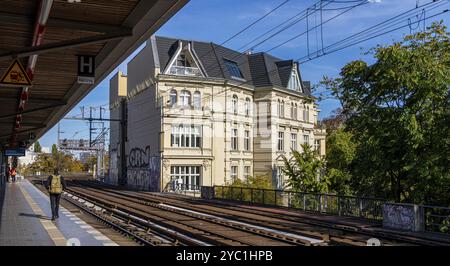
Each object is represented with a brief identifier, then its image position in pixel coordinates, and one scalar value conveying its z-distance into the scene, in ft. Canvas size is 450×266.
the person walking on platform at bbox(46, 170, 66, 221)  53.01
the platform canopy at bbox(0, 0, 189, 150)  24.86
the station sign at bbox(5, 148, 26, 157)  117.11
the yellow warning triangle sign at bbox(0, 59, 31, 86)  28.99
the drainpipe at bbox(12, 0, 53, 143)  22.37
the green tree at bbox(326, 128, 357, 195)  115.54
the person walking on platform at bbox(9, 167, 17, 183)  178.89
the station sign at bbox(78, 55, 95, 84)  34.09
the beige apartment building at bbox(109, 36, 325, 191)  149.59
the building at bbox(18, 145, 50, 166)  493.77
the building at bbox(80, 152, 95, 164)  420.69
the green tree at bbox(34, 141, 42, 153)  442.91
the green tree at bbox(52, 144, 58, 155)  383.24
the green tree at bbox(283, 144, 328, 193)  113.29
